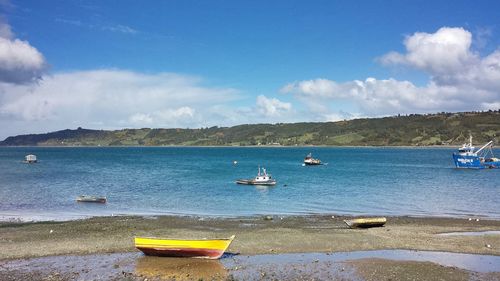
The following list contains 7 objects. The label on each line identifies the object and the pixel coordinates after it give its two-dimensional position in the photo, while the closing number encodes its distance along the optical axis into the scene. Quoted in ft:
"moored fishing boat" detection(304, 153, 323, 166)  465.06
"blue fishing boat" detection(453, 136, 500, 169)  397.39
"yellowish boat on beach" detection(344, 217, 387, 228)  121.70
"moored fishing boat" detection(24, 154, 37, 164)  521.57
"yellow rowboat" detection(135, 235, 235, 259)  87.35
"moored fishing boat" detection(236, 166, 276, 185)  259.64
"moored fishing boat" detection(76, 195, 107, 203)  185.16
